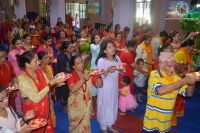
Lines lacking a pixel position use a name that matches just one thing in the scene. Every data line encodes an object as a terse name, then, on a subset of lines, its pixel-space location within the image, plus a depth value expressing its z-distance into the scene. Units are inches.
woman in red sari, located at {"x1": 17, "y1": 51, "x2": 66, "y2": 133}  75.5
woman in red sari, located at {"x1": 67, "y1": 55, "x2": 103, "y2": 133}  87.9
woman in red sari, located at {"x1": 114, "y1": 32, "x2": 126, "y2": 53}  151.1
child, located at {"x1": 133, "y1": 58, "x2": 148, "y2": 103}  146.3
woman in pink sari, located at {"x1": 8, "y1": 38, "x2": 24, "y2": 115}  128.8
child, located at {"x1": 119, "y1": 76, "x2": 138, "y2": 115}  135.7
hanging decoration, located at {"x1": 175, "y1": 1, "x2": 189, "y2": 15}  277.6
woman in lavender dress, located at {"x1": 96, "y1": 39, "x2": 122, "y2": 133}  100.2
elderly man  69.3
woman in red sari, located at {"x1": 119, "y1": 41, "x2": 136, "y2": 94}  135.4
